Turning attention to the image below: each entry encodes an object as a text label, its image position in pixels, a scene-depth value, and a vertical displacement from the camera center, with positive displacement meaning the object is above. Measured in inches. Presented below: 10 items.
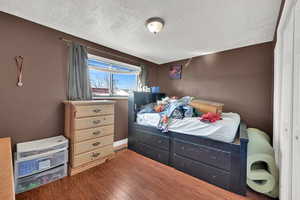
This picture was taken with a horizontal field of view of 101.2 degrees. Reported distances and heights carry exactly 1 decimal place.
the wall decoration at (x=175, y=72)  136.6 +29.5
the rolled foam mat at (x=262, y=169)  57.7 -35.8
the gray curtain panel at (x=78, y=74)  84.4 +16.3
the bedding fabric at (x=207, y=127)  63.5 -16.8
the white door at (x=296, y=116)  34.8 -5.3
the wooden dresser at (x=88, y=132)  73.1 -22.4
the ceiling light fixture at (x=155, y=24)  64.1 +39.5
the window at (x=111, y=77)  102.7 +19.7
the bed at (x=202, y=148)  60.6 -29.7
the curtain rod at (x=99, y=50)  82.6 +38.1
